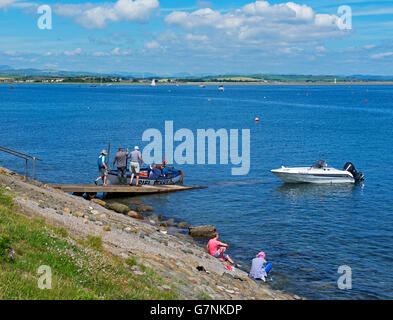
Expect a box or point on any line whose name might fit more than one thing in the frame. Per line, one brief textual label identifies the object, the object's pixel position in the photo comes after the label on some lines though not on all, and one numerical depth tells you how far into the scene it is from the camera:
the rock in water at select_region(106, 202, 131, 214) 25.02
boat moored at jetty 30.44
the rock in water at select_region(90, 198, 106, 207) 26.39
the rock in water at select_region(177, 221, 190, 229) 24.30
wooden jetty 28.52
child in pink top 18.48
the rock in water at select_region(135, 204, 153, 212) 27.16
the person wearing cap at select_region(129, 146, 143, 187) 27.97
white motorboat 35.81
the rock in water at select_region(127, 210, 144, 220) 24.58
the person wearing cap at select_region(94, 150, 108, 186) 27.84
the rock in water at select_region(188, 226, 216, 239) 22.61
